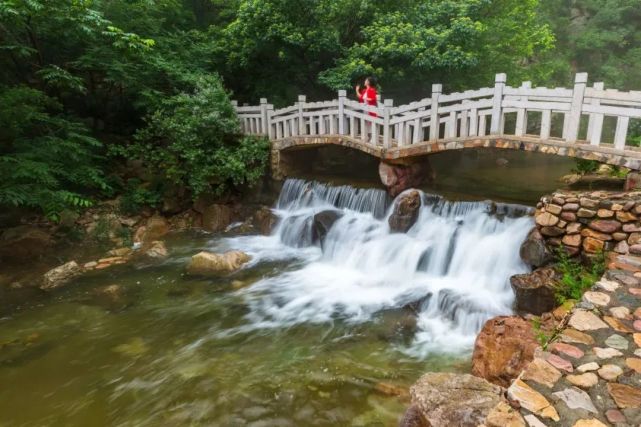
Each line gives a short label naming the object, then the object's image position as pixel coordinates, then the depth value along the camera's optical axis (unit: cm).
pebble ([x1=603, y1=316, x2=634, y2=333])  362
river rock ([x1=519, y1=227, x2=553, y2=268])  681
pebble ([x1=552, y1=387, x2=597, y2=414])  283
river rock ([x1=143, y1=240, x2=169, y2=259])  1036
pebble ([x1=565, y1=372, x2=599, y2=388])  303
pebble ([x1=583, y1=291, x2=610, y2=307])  403
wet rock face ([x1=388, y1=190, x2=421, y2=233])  959
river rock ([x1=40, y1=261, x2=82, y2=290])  893
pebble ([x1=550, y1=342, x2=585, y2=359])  333
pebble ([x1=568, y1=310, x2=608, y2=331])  367
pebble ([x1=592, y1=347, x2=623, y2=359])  331
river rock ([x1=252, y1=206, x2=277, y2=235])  1173
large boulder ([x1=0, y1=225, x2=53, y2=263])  992
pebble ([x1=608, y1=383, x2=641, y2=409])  285
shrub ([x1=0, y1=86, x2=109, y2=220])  850
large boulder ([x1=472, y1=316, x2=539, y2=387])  482
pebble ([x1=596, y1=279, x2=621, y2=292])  425
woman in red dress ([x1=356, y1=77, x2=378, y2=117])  1041
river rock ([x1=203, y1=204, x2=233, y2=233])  1220
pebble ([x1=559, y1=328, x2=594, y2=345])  351
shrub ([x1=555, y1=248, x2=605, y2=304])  575
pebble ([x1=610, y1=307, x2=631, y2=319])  380
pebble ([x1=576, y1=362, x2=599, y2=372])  317
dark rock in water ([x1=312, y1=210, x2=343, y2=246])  1044
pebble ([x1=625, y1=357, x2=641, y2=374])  318
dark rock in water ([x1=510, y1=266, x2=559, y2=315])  623
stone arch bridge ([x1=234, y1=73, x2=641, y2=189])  687
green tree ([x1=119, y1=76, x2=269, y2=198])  1138
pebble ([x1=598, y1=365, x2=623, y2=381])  309
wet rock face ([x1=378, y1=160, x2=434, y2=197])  1027
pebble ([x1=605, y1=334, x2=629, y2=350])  342
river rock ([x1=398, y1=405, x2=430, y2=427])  407
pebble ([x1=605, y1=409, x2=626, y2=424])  273
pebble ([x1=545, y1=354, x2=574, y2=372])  319
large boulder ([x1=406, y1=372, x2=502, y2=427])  361
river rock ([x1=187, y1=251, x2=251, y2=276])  927
